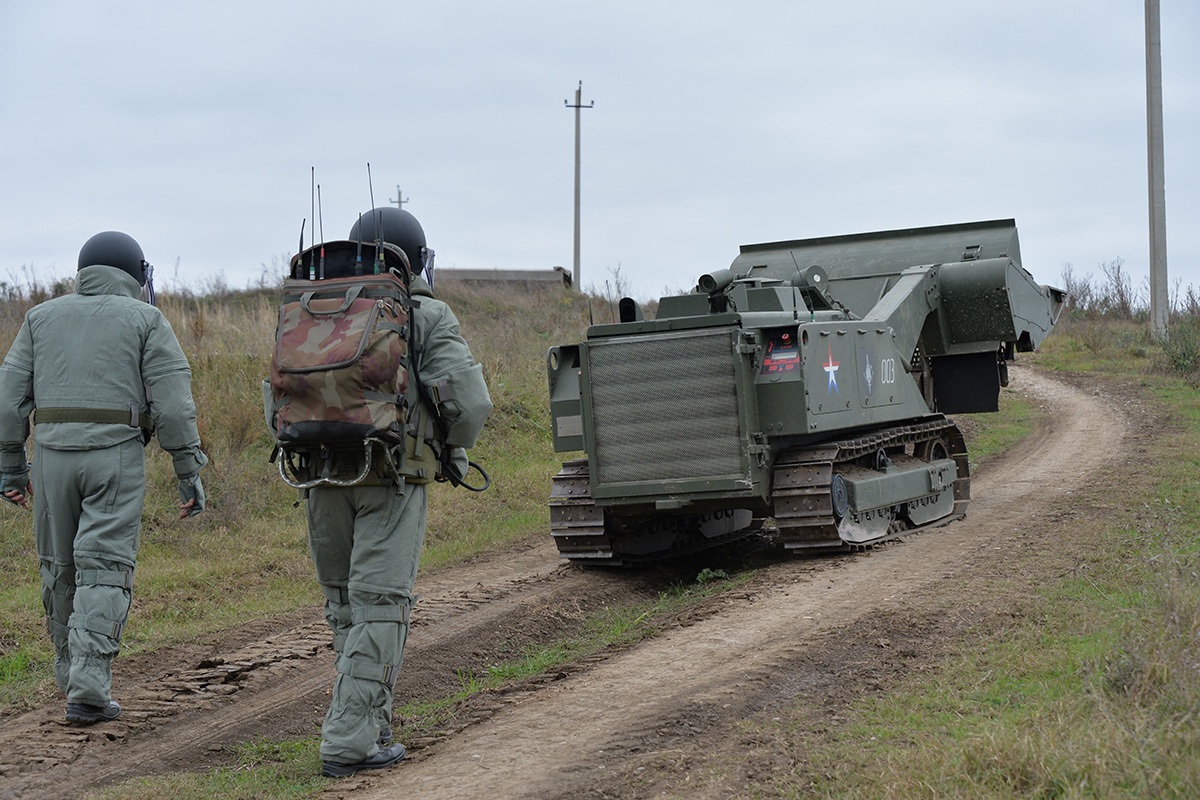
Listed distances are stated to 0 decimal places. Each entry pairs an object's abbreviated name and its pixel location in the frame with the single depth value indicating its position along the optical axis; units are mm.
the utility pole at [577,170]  39906
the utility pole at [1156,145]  24812
